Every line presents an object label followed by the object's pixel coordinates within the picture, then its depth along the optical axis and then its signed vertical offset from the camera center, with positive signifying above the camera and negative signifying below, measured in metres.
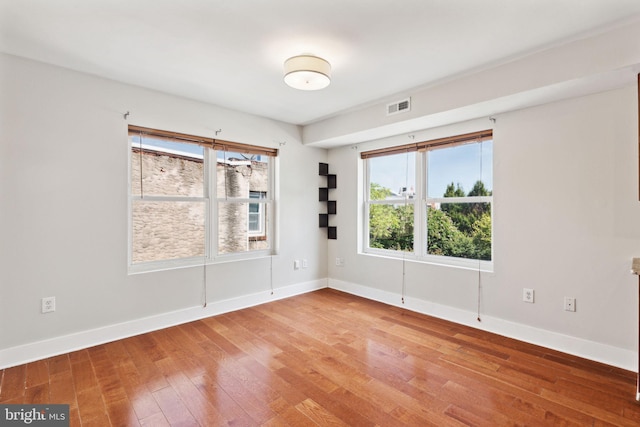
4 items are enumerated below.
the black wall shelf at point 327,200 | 4.85 +0.20
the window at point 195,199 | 3.28 +0.16
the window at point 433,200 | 3.39 +0.16
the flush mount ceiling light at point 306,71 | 2.44 +1.12
